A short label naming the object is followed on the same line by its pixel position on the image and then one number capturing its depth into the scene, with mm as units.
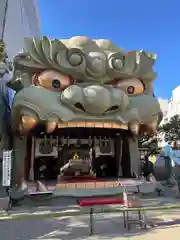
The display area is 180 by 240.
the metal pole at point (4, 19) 19801
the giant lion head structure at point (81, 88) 6628
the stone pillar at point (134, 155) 8093
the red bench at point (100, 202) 5428
